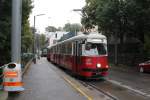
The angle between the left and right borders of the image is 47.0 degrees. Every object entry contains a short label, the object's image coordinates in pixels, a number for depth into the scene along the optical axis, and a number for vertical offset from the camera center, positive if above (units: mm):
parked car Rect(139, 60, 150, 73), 14518 -1439
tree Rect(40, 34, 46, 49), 72461 +5017
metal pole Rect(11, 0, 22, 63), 6646 +861
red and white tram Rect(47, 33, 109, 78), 10477 -260
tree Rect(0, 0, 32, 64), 8966 +1296
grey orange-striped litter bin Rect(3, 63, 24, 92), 6469 -926
